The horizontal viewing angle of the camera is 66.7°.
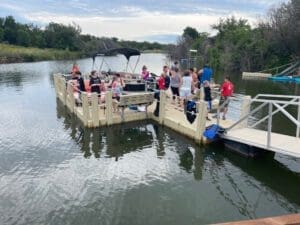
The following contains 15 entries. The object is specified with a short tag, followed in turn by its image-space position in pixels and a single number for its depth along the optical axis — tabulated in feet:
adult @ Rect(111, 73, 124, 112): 31.69
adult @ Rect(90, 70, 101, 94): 32.97
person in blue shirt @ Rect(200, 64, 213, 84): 33.53
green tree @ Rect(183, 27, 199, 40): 183.88
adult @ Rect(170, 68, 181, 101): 31.18
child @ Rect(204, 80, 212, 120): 28.52
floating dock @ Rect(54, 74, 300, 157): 20.80
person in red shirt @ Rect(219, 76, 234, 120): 27.82
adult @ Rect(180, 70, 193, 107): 29.77
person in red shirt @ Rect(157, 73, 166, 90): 32.56
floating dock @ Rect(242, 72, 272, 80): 81.43
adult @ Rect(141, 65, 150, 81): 40.14
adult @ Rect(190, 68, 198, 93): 35.61
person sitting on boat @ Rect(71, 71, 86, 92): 34.37
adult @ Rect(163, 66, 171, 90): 33.17
